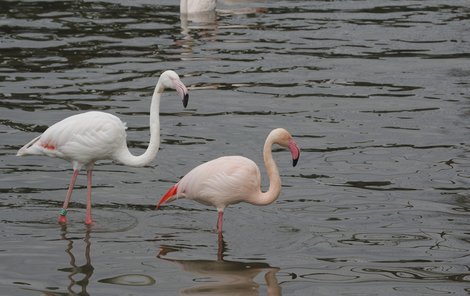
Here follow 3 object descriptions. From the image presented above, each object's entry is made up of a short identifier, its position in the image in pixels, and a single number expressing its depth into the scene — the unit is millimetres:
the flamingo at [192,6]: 42344
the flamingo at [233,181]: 18187
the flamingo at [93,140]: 19172
